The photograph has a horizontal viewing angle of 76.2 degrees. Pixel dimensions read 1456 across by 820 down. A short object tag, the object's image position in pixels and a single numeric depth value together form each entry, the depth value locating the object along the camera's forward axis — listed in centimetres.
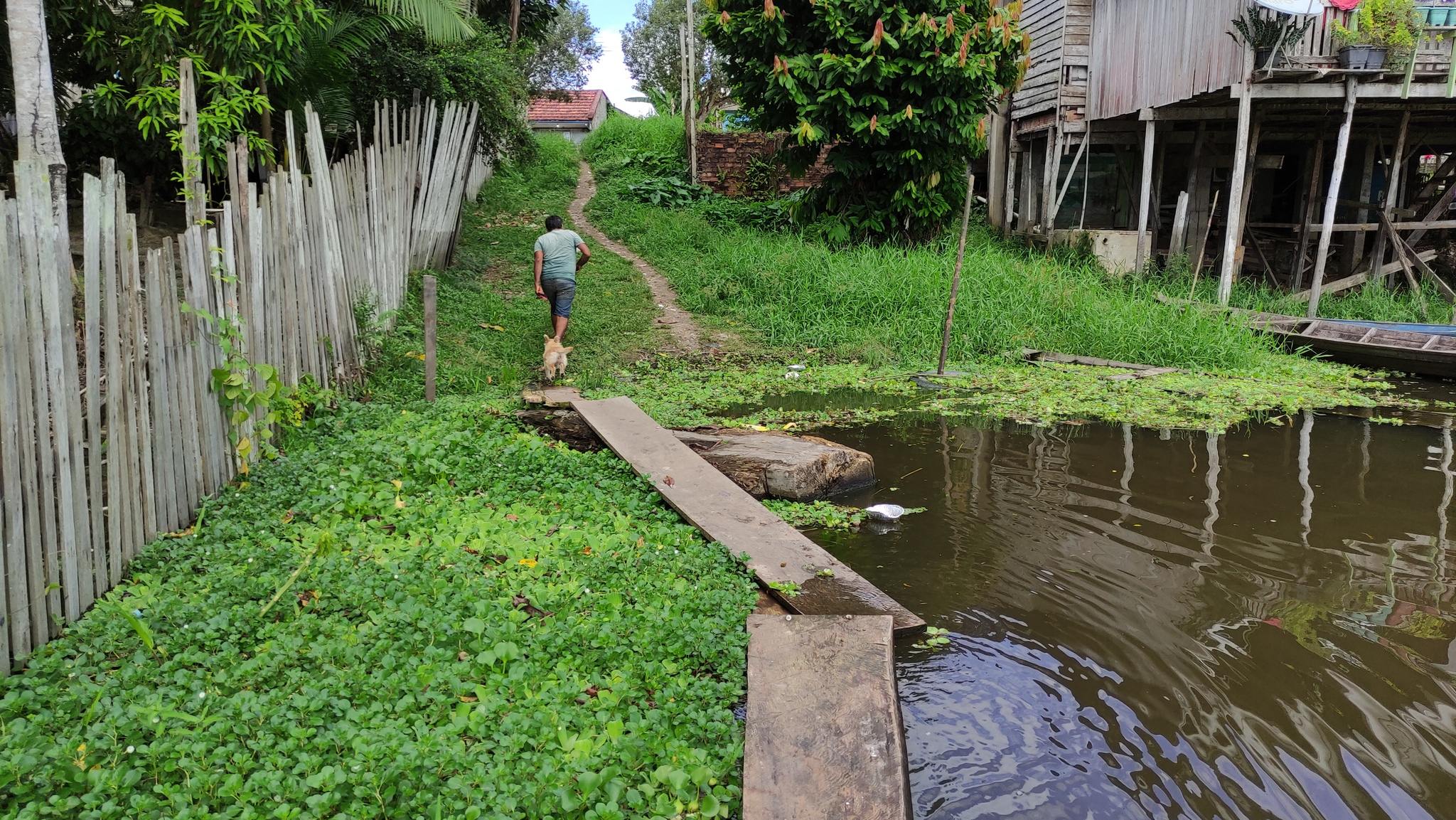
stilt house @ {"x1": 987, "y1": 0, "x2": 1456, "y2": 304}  1147
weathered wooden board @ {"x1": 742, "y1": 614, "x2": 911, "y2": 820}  278
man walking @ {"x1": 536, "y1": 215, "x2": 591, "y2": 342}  930
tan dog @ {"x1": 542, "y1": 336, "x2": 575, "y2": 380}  877
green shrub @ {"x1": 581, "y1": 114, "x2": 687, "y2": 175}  2366
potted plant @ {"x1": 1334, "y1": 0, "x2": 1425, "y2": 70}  1052
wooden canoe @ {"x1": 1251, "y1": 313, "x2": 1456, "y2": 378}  968
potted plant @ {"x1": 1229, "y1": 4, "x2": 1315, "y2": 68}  1064
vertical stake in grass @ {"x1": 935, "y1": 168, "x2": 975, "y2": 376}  947
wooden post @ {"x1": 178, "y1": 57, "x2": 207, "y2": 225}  498
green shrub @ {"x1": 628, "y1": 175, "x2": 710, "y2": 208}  1942
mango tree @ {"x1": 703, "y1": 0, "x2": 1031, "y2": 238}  1336
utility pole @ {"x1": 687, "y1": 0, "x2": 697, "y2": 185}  2048
